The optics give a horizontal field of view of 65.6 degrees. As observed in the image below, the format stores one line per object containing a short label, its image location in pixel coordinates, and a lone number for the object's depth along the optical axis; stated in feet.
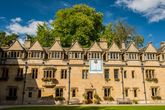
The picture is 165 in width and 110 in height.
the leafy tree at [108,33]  109.48
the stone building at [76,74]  80.22
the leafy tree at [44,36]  109.70
